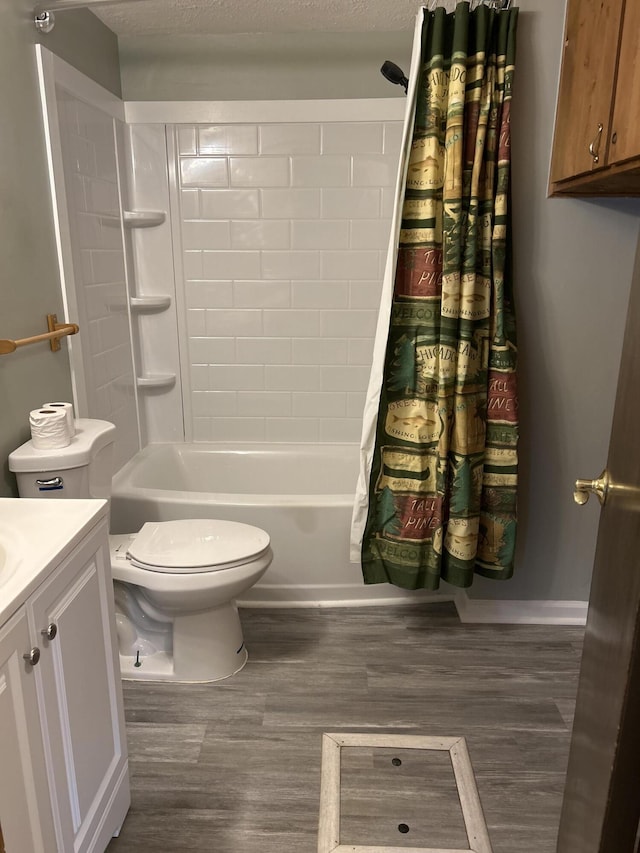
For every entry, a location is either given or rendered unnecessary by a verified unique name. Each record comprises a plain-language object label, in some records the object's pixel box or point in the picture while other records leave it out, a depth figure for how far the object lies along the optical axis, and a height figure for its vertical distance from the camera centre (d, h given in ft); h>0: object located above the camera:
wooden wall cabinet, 4.79 +1.26
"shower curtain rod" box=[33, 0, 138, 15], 6.49 +2.46
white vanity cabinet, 3.38 -2.72
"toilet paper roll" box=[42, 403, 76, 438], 6.35 -1.52
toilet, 6.26 -3.21
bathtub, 8.25 -3.45
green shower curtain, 6.23 -0.87
